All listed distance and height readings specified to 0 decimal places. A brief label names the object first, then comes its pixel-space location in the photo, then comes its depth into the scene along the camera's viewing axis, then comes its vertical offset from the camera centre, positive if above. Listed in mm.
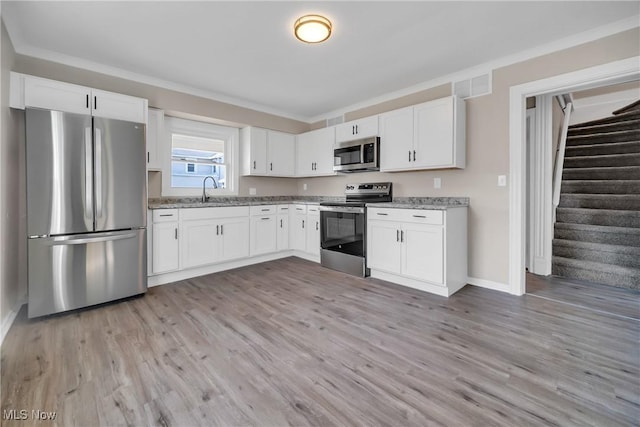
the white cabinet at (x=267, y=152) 4598 +985
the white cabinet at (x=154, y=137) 3460 +904
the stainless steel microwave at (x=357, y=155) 3926 +800
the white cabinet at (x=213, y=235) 3598 -301
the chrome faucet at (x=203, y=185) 4227 +418
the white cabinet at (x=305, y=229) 4453 -287
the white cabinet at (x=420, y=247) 3008 -403
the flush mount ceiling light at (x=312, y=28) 2318 +1506
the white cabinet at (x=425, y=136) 3230 +892
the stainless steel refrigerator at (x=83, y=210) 2439 +23
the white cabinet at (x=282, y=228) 4648 -267
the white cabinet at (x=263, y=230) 4289 -276
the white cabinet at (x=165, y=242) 3342 -349
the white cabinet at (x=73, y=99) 2521 +1076
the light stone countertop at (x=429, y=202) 3088 +102
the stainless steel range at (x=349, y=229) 3732 -240
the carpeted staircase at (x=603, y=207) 3484 +46
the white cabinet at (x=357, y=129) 3998 +1191
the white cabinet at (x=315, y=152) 4645 +989
